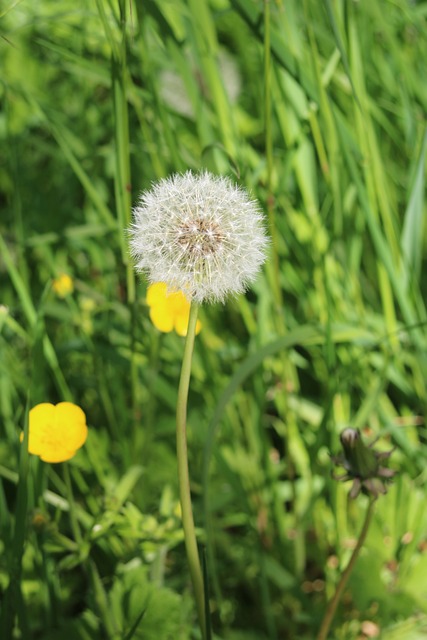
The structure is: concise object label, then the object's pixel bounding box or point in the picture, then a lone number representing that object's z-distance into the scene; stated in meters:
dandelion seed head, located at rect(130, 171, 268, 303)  0.66
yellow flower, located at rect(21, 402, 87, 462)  0.71
